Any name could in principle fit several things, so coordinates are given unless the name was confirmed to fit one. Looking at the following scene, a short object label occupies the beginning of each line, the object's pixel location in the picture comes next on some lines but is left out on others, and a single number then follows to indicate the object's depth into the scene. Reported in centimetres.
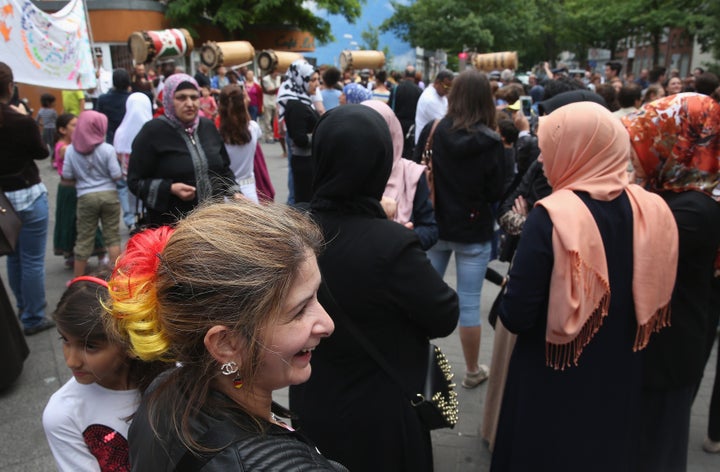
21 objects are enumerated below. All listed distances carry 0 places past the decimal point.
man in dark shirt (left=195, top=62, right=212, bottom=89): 1076
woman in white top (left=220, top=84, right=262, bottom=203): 509
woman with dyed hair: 108
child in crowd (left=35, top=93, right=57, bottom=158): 1185
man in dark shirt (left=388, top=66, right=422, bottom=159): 848
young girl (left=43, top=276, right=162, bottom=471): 174
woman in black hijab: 186
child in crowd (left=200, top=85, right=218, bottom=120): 891
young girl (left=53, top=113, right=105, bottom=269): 524
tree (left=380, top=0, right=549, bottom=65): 3931
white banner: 477
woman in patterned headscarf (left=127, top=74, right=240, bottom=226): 362
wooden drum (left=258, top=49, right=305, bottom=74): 1426
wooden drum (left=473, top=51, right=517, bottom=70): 2027
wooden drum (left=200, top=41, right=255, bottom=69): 1442
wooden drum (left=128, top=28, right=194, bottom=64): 1209
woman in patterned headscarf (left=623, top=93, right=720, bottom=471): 233
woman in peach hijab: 205
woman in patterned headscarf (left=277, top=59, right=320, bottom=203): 627
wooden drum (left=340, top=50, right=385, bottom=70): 1944
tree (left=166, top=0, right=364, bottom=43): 2747
